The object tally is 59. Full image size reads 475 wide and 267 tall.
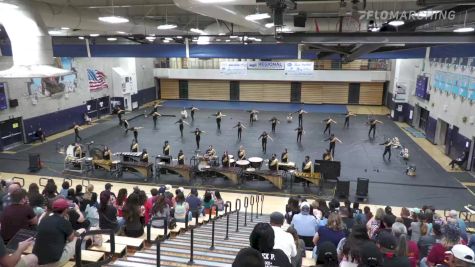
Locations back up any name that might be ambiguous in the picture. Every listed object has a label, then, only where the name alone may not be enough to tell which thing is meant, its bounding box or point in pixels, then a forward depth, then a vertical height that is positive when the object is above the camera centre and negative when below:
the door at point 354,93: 38.03 -2.80
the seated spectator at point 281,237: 4.24 -2.00
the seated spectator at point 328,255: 4.77 -2.46
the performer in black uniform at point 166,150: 18.38 -4.23
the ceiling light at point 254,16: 10.81 +1.47
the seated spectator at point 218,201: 11.78 -4.35
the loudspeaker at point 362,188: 14.54 -4.82
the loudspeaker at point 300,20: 9.89 +1.24
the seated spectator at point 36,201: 7.64 -2.90
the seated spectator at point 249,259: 2.85 -1.51
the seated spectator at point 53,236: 4.34 -2.03
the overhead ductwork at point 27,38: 9.27 +0.69
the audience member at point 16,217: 5.46 -2.27
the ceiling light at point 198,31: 20.33 +1.95
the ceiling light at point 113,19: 12.31 +1.57
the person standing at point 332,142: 19.73 -4.07
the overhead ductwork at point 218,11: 7.39 +1.31
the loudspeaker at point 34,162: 18.06 -4.79
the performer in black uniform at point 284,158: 17.38 -4.36
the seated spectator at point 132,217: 6.90 -2.87
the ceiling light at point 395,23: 7.76 +0.94
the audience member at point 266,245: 3.21 -1.57
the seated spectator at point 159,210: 8.18 -3.23
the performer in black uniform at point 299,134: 22.66 -4.24
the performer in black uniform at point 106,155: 17.89 -4.37
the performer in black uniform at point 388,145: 19.67 -4.21
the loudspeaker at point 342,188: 14.53 -4.87
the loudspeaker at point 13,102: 22.48 -2.33
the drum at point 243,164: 16.81 -4.48
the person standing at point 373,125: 24.31 -3.89
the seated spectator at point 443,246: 5.70 -2.84
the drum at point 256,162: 16.95 -4.44
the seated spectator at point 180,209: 9.23 -3.62
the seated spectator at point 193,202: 10.25 -3.82
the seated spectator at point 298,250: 4.96 -2.75
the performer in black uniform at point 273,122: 25.33 -3.87
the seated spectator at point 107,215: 6.84 -2.82
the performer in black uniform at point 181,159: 17.16 -4.36
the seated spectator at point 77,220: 6.07 -2.55
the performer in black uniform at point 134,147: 18.77 -4.17
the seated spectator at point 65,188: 10.50 -3.56
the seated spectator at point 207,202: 11.34 -4.24
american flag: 30.56 -1.22
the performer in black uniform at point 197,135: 21.00 -3.97
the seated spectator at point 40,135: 24.09 -4.59
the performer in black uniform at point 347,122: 27.33 -4.38
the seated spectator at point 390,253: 4.28 -2.19
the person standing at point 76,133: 22.91 -4.29
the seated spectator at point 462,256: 3.79 -1.96
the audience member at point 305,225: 7.77 -3.37
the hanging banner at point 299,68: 35.66 -0.21
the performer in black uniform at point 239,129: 23.59 -4.07
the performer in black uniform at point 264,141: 20.64 -4.25
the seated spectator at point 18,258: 3.77 -2.02
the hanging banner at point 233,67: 37.06 -0.14
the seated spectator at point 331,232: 6.32 -2.87
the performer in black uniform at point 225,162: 16.88 -4.42
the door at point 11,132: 22.08 -4.16
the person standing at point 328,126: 25.00 -4.16
